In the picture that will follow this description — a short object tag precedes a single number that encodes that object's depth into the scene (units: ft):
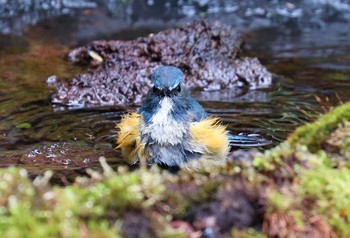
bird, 33.24
